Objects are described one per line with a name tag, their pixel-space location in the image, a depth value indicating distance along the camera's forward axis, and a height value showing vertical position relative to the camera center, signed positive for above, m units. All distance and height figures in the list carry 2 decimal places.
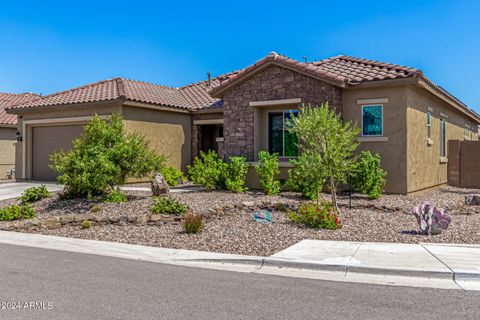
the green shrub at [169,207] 12.38 -1.31
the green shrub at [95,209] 13.14 -1.44
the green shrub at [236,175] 15.85 -0.62
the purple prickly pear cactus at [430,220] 10.00 -1.31
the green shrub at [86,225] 11.60 -1.65
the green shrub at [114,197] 14.20 -1.21
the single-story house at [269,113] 15.50 +1.70
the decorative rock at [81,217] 12.10 -1.54
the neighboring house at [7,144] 27.37 +0.67
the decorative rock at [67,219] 12.05 -1.58
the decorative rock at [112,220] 11.98 -1.59
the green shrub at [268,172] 15.54 -0.51
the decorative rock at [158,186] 14.88 -0.92
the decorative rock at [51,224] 11.81 -1.67
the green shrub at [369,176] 14.45 -0.58
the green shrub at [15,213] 12.91 -1.54
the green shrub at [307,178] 12.26 -0.61
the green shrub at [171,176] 18.61 -0.76
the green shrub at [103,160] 13.82 -0.12
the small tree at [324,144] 11.82 +0.31
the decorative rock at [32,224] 11.79 -1.67
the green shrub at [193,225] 10.41 -1.48
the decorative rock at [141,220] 11.78 -1.56
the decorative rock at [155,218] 11.81 -1.52
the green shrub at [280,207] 13.15 -1.38
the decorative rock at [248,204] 13.42 -1.33
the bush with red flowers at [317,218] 10.83 -1.40
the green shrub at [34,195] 15.16 -1.23
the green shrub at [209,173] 16.06 -0.56
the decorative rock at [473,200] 14.74 -1.33
